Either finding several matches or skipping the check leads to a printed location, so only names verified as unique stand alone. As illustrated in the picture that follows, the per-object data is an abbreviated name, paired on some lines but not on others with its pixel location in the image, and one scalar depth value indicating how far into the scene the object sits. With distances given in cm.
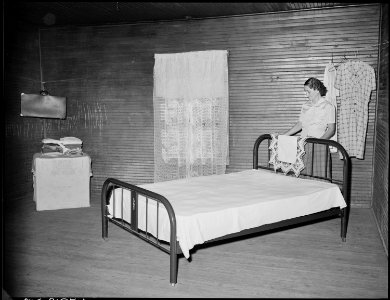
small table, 649
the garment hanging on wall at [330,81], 645
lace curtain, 712
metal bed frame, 363
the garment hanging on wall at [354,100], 632
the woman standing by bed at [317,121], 559
